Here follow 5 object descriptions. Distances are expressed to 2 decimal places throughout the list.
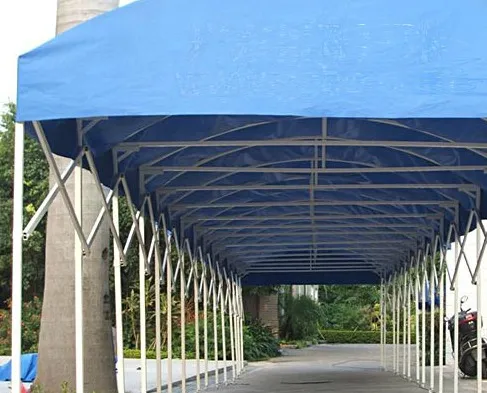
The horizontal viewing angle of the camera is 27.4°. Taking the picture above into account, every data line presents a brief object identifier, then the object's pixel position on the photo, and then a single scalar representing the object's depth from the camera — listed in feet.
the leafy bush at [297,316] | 138.82
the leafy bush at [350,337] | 156.56
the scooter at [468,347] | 61.93
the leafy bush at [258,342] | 98.02
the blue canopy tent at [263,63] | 21.57
